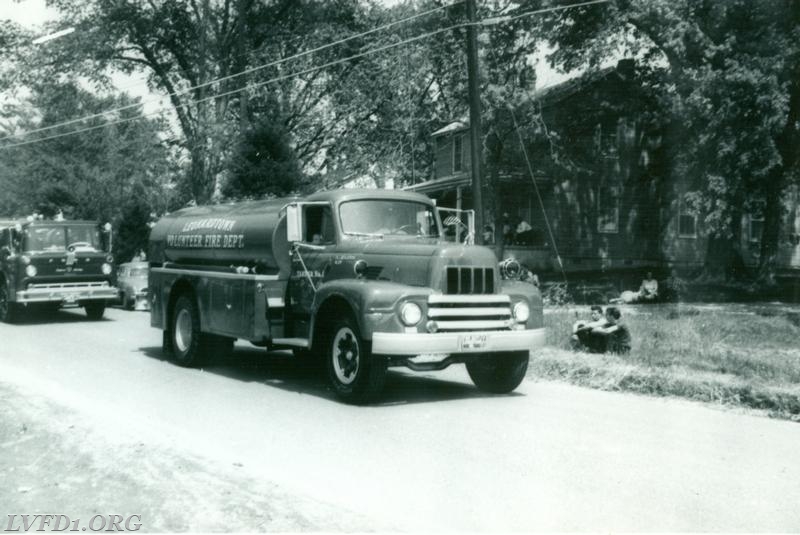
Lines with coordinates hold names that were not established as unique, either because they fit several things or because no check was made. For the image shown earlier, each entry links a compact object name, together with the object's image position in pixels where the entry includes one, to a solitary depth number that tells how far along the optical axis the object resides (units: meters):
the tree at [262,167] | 27.95
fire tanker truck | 9.16
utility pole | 18.20
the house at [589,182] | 31.22
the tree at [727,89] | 23.33
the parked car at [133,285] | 25.45
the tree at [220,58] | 37.72
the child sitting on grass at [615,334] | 12.60
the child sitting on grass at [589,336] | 12.86
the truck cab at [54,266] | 19.94
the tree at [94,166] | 38.95
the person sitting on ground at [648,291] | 22.92
